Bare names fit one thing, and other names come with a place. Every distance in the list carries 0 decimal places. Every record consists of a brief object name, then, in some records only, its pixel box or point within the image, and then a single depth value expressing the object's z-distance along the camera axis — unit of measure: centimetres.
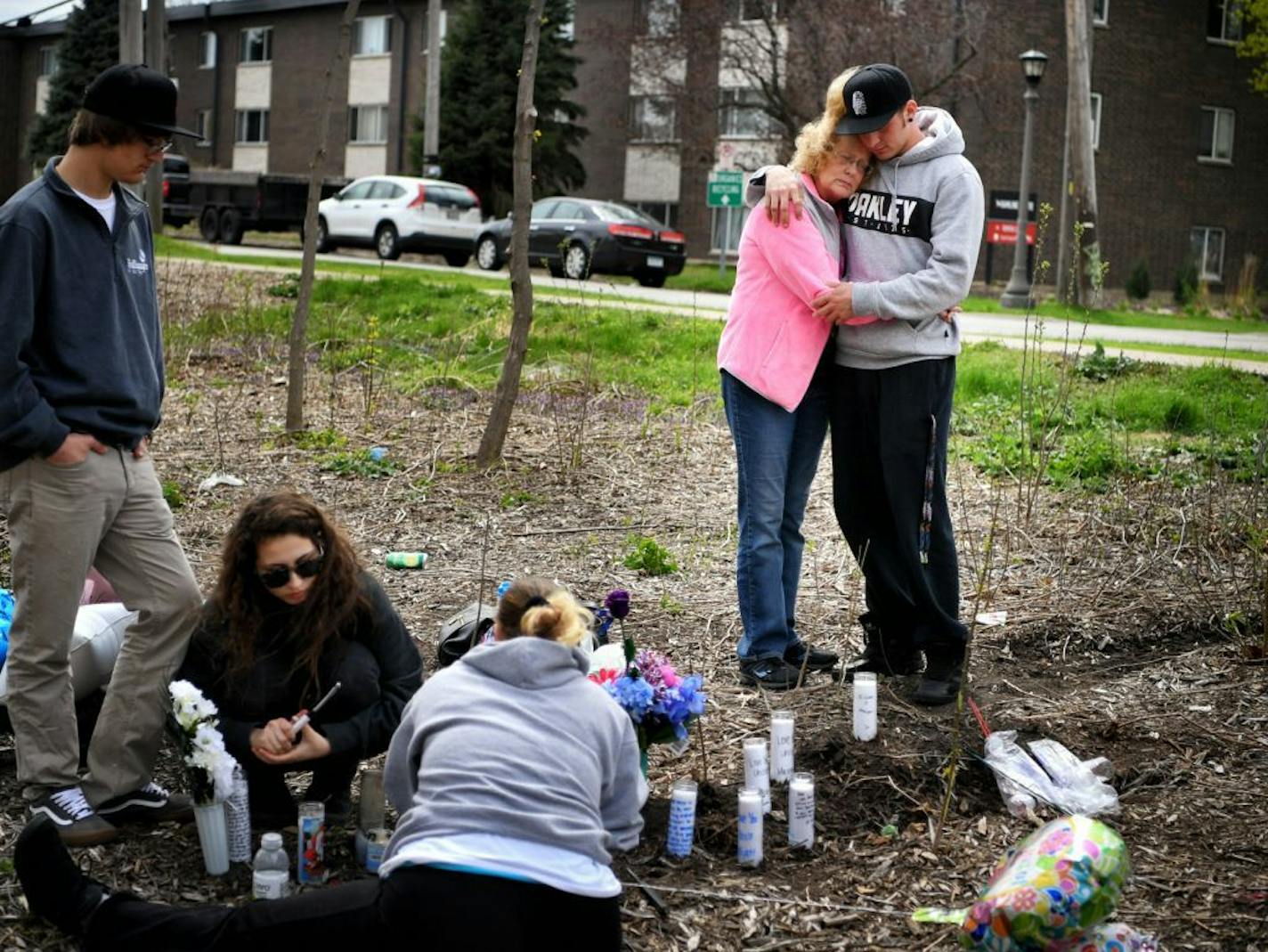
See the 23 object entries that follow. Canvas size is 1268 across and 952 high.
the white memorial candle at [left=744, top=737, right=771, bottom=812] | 413
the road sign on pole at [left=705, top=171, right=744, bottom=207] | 2695
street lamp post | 2077
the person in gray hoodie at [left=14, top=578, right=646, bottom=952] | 305
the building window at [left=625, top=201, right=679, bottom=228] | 3925
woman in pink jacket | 492
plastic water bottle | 364
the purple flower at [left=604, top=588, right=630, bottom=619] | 409
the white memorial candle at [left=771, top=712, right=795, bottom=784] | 430
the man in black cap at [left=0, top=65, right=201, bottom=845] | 382
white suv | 2683
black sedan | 2381
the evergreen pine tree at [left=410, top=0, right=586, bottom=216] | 3625
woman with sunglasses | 394
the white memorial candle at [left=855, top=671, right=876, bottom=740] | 456
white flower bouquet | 384
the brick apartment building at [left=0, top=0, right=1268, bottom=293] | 3306
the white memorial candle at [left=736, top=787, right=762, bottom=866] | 392
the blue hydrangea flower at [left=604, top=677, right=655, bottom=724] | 393
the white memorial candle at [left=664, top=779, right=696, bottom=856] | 398
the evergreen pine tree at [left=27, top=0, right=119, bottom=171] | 4666
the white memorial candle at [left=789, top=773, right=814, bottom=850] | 399
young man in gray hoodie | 480
